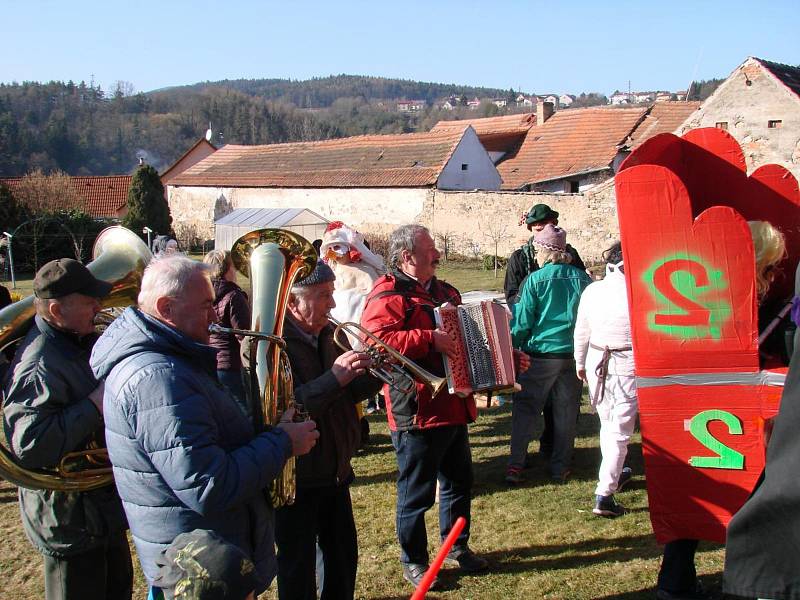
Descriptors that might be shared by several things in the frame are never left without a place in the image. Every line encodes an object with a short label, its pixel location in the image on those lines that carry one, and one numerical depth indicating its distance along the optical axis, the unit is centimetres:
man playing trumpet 329
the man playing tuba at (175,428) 229
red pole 159
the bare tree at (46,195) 3117
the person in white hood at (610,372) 483
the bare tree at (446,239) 2720
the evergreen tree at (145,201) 3488
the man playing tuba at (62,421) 294
